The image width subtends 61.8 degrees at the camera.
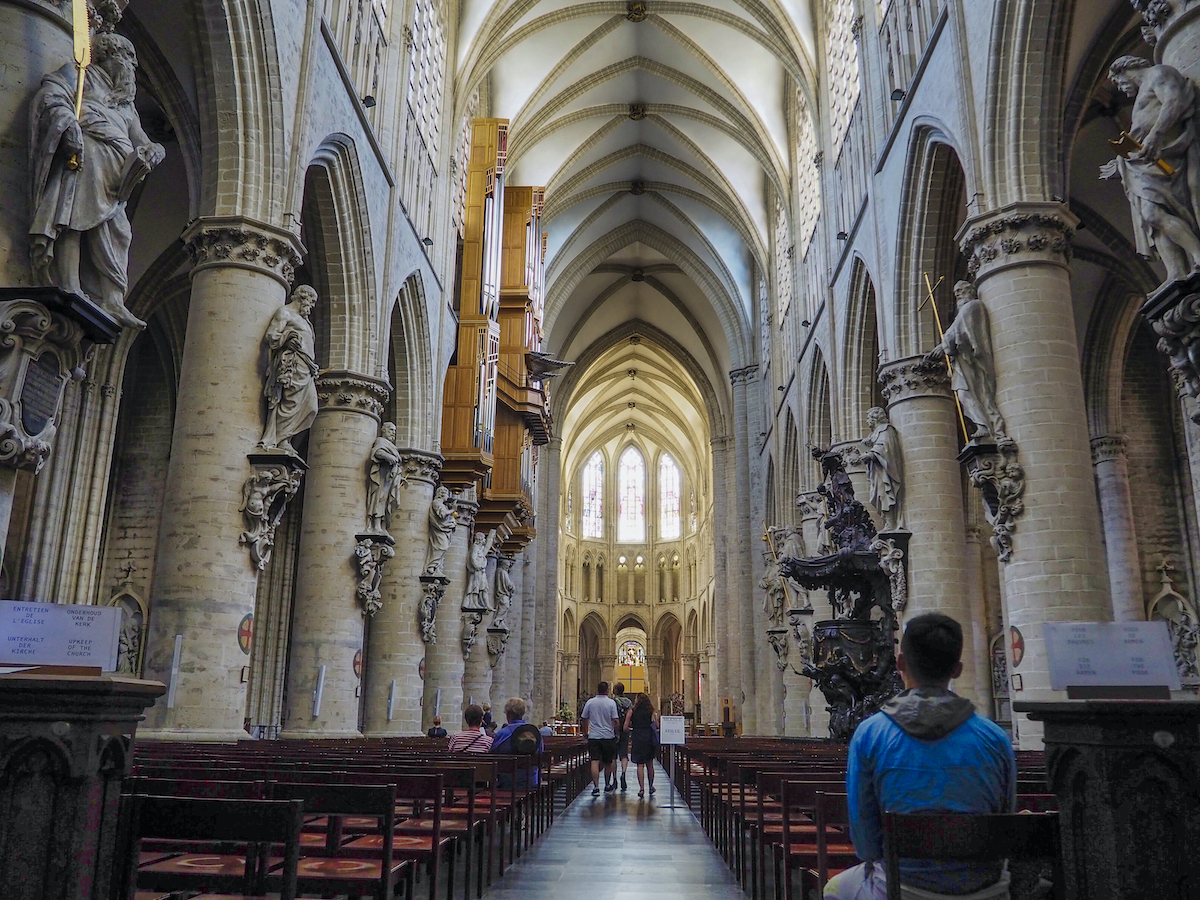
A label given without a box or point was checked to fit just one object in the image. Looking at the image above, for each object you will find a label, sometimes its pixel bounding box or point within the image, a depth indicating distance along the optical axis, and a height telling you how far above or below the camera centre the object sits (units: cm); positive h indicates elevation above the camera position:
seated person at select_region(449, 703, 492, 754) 934 -24
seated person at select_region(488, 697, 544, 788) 888 -23
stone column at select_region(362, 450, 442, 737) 1606 +134
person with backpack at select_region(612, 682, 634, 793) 1513 -27
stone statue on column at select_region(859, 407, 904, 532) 1338 +316
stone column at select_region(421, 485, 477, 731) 1936 +133
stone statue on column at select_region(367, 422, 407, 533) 1427 +318
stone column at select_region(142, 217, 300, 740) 925 +214
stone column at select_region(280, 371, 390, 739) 1305 +197
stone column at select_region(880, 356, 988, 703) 1280 +283
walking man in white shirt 1293 -19
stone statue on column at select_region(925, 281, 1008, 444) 1005 +346
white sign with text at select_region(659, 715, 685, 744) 1378 -18
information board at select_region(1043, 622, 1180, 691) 318 +20
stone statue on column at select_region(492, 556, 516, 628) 2464 +289
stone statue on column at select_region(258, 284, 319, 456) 1006 +322
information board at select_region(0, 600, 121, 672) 344 +25
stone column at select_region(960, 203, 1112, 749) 931 +278
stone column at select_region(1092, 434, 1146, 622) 1653 +311
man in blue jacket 274 -12
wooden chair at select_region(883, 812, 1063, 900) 261 -31
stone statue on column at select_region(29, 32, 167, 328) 596 +320
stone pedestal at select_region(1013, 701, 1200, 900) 285 -24
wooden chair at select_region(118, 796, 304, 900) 299 -33
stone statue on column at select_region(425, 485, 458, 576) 1722 +304
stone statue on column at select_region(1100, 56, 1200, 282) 605 +333
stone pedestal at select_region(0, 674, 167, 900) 302 -23
